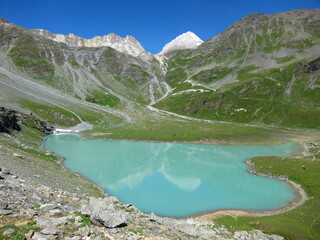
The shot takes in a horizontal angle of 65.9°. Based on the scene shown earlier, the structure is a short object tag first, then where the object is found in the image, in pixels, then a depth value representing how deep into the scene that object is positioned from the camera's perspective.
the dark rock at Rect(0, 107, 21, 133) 71.56
